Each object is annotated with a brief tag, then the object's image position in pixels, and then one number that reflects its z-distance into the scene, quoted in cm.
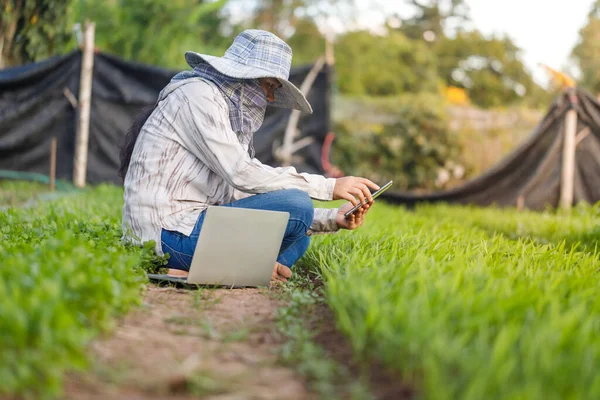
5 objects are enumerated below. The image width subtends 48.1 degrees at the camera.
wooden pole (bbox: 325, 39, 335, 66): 829
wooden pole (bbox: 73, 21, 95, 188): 716
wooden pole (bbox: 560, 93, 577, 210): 663
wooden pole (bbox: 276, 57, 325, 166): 794
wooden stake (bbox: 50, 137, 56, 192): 659
